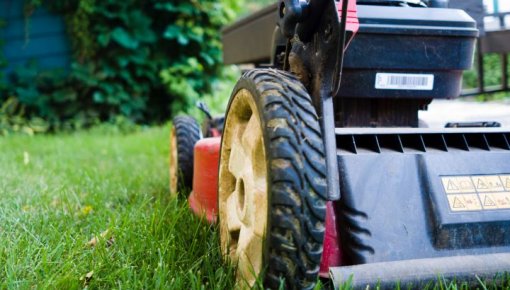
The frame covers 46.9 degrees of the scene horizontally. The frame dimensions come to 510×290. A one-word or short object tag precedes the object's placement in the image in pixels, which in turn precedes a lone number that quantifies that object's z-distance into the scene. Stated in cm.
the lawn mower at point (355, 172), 97
